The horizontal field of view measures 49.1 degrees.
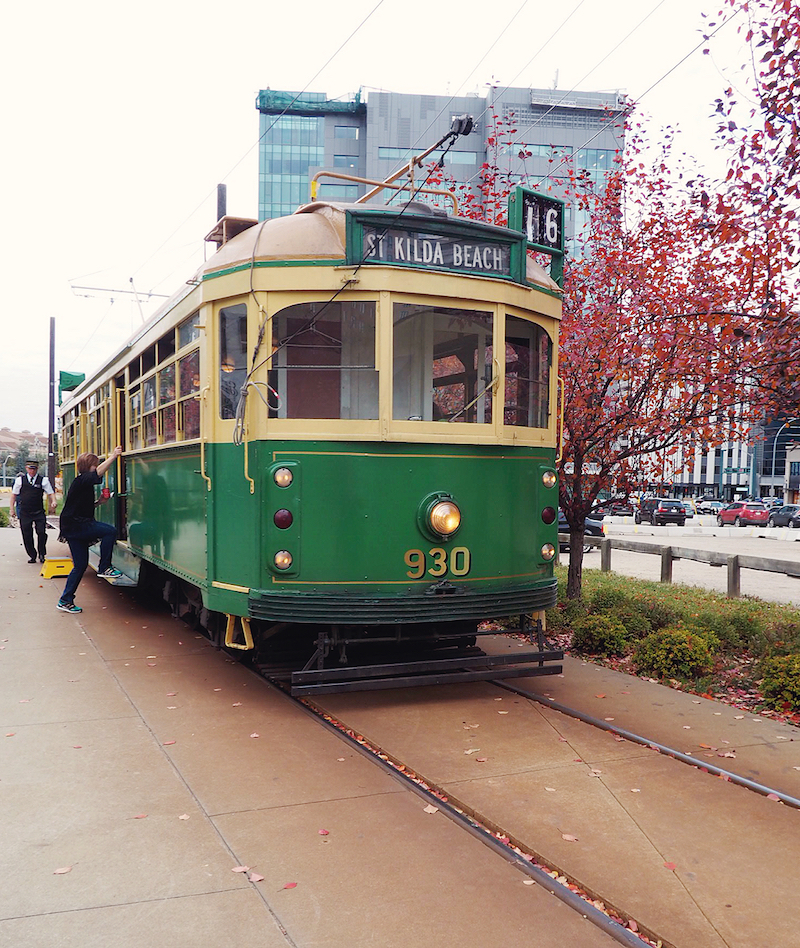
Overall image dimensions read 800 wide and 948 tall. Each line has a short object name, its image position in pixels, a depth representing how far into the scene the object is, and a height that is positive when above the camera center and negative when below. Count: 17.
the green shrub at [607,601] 8.72 -1.34
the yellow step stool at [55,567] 13.19 -1.52
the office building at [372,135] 63.06 +25.71
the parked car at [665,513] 45.53 -2.34
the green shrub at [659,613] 8.29 -1.39
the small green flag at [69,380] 18.58 +1.85
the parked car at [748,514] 47.69 -2.54
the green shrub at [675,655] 7.10 -1.53
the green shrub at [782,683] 6.07 -1.51
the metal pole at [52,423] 32.38 +1.72
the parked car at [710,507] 64.45 -2.93
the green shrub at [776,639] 6.73 -1.38
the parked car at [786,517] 48.75 -2.75
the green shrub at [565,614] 9.12 -1.54
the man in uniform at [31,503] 14.44 -0.61
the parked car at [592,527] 30.22 -2.07
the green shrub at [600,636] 7.92 -1.54
